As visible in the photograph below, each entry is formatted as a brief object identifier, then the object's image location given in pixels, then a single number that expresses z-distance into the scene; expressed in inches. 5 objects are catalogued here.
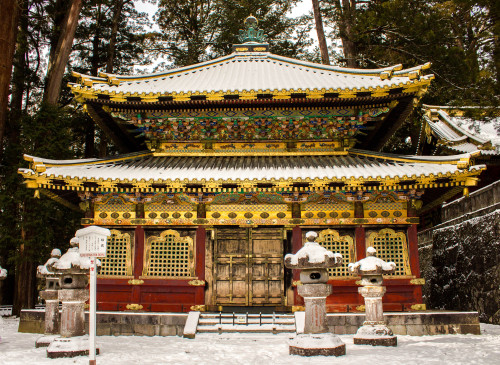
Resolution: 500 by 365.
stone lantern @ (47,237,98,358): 298.4
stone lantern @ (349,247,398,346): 336.5
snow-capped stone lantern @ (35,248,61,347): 349.4
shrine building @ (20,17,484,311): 441.4
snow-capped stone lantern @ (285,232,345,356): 291.0
